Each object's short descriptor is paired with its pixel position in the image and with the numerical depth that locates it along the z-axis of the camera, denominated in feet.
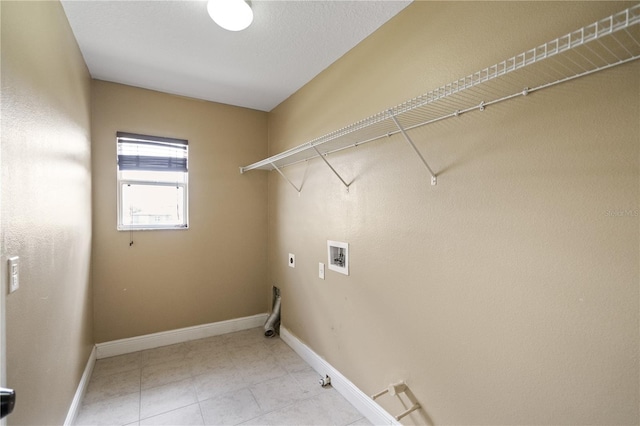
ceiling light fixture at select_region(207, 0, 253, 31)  5.44
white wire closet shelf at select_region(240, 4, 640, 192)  3.09
